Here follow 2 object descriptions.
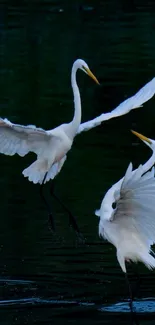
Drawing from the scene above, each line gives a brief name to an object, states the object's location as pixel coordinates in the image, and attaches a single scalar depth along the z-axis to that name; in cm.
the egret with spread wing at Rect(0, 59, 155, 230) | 2082
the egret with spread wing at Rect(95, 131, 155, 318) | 1672
